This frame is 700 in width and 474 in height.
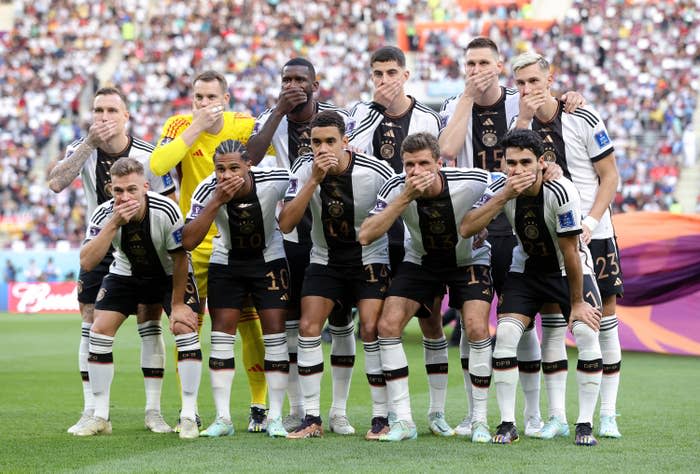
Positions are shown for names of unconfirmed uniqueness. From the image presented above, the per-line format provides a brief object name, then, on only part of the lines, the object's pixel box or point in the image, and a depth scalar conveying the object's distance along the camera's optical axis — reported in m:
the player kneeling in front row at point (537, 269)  13.48
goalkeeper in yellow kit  15.27
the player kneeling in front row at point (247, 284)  14.70
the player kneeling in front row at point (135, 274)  14.45
